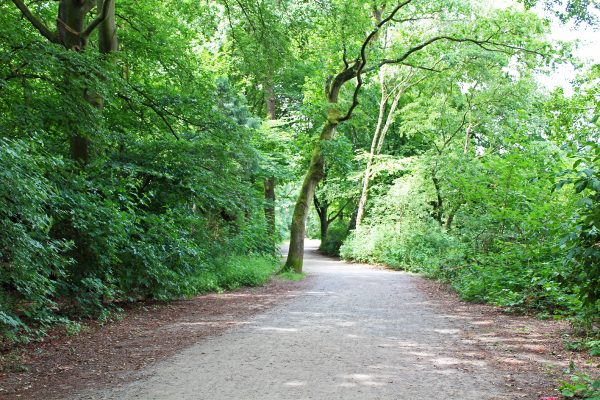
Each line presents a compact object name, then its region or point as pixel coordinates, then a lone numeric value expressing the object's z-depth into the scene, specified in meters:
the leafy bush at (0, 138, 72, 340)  5.64
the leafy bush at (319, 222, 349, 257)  38.25
